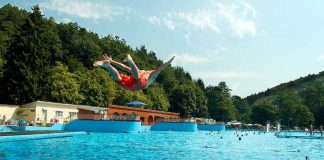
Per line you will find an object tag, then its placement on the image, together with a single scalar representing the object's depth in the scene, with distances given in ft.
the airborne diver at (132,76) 29.84
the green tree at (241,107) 373.73
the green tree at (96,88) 165.99
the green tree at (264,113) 308.60
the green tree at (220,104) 304.91
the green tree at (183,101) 254.47
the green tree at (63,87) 150.67
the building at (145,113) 166.20
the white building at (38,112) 119.75
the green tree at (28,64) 131.75
